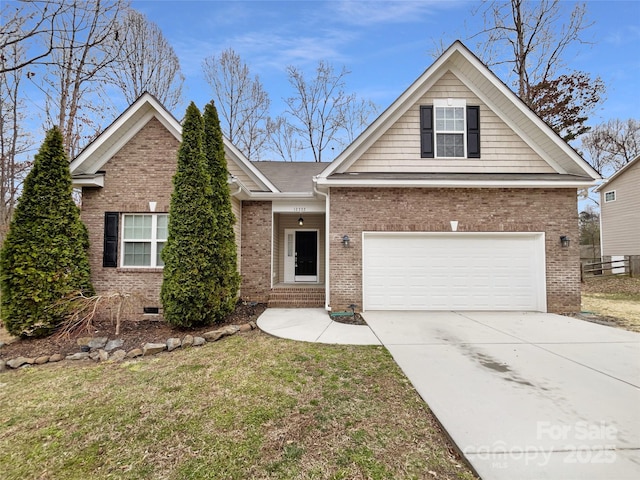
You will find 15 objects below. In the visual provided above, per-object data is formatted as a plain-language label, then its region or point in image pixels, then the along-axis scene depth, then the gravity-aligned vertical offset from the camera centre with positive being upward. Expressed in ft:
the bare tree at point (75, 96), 40.40 +23.35
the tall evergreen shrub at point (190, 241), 21.84 +0.56
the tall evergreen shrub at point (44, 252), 21.12 -0.32
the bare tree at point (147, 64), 51.96 +33.09
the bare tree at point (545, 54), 47.93 +32.74
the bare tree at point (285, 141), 72.90 +26.15
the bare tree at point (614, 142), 84.02 +31.22
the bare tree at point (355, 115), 72.43 +32.16
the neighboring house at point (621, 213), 54.60 +7.38
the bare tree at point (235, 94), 67.00 +34.66
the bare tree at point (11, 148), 47.67 +16.03
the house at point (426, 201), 27.09 +4.44
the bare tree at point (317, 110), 72.02 +33.34
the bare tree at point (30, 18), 21.88 +17.11
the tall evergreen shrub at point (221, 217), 23.53 +2.59
